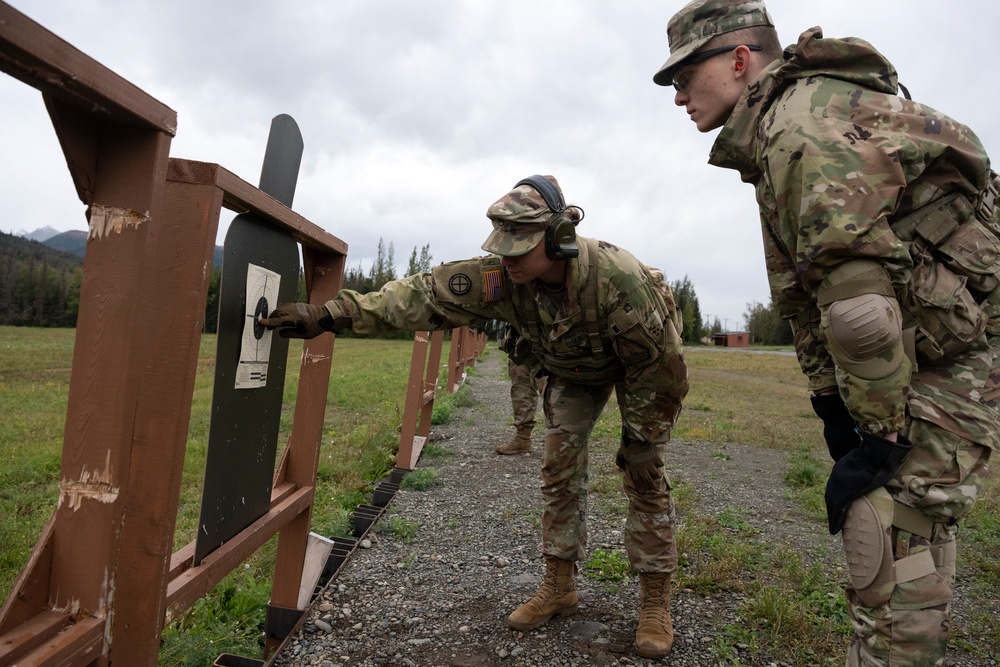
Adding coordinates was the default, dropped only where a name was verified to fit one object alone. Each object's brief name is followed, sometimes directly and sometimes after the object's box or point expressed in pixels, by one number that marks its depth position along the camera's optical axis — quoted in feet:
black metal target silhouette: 7.03
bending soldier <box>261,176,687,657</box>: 9.46
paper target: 7.43
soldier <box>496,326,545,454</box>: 24.67
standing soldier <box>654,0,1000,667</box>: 5.23
